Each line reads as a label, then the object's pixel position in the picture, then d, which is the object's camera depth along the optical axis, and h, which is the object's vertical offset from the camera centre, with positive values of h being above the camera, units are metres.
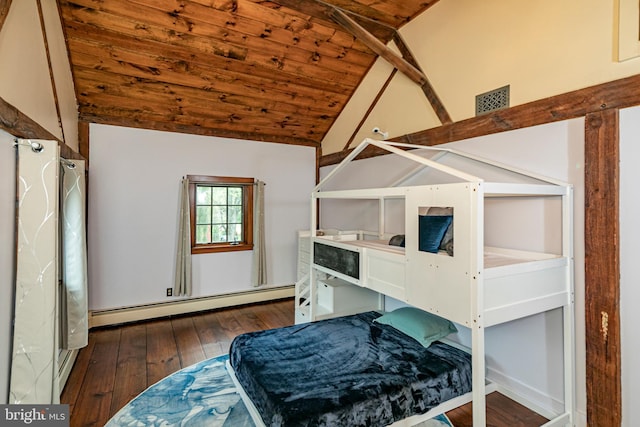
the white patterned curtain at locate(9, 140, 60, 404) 1.88 -0.42
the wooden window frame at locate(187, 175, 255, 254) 4.46 +0.04
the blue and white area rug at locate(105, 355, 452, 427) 2.20 -1.45
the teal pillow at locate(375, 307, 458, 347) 2.51 -0.94
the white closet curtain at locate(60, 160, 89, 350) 2.61 -0.41
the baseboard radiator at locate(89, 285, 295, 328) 3.92 -1.29
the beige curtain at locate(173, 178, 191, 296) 4.26 -0.47
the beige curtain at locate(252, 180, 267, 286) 4.80 -0.38
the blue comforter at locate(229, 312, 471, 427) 1.75 -1.04
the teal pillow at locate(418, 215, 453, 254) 1.91 -0.11
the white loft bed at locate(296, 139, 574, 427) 1.72 -0.37
